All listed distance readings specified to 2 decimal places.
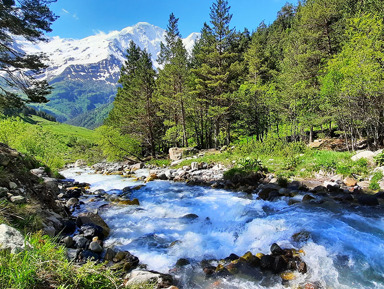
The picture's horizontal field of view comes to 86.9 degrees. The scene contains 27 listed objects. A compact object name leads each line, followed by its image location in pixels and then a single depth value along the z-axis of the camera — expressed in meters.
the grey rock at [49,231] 5.77
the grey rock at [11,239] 2.94
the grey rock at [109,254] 6.00
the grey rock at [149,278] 4.71
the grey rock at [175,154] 25.72
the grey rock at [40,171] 12.76
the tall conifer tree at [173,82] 27.09
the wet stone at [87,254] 5.86
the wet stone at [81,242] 6.48
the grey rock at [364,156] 12.59
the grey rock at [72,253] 5.39
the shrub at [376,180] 10.09
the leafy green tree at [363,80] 14.06
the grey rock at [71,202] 11.02
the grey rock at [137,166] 24.91
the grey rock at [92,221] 7.85
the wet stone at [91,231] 7.14
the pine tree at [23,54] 10.48
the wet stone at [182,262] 5.69
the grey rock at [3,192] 5.95
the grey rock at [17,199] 6.00
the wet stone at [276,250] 5.56
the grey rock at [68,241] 6.25
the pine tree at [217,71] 27.62
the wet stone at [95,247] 6.34
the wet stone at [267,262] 5.20
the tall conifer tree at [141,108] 29.75
